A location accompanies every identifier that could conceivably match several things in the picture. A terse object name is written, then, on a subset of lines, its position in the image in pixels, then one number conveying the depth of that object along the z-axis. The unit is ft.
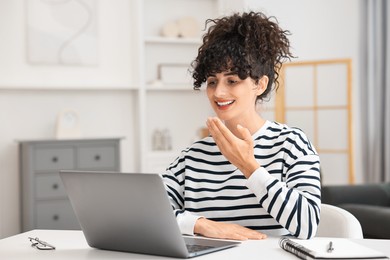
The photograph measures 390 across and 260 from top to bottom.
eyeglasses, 5.83
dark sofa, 14.80
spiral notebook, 4.93
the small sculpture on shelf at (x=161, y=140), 20.04
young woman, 6.10
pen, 5.08
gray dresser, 17.20
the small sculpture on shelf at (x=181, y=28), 19.93
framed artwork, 18.53
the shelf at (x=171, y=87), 19.45
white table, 5.26
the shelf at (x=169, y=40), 19.48
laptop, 5.16
